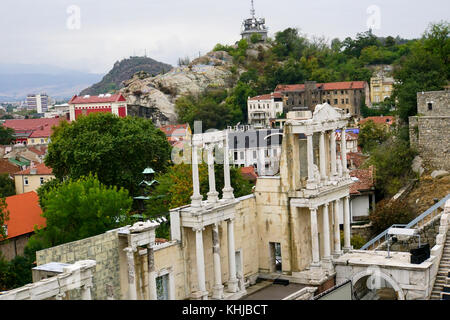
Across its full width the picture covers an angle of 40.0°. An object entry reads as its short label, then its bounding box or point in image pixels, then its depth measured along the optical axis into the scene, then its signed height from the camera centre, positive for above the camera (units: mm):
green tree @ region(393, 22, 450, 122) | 50656 +3761
